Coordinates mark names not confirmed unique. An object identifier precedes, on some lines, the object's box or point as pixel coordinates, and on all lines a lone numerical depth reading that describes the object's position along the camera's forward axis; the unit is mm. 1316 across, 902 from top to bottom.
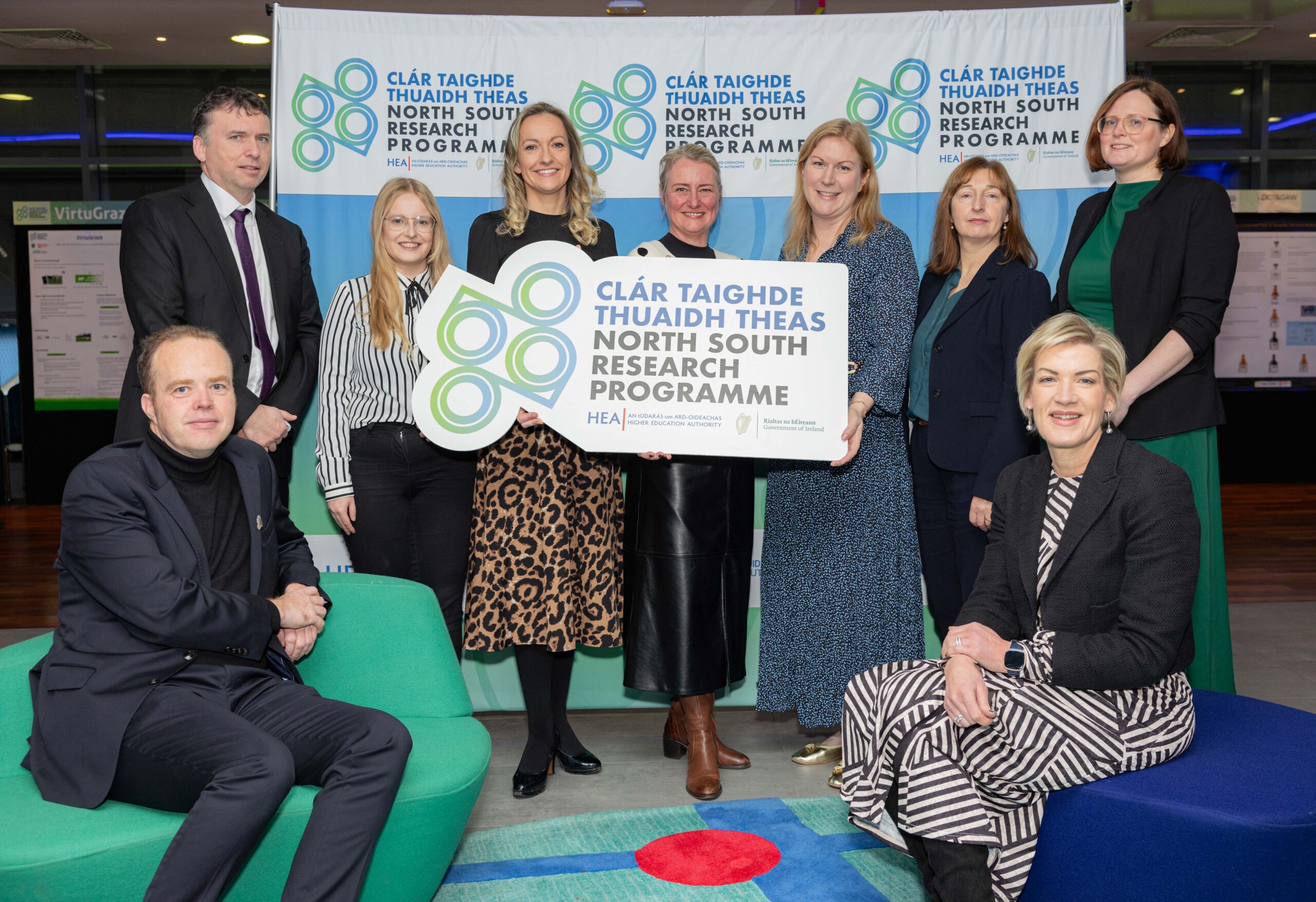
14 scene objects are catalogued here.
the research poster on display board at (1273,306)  9852
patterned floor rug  2471
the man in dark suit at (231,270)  3104
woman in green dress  2924
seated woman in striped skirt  2045
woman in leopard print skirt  3109
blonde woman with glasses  3156
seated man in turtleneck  1956
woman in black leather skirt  3162
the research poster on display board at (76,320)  9234
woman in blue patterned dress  3199
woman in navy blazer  3033
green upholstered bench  1874
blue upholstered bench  1858
